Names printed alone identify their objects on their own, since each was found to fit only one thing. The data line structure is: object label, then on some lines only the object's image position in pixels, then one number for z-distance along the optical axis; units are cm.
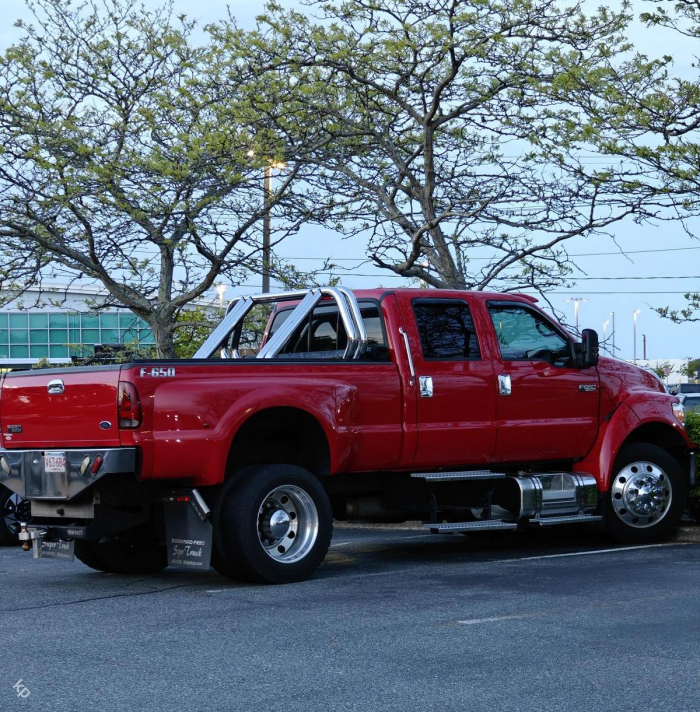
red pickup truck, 872
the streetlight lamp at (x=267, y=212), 1686
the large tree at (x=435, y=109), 1608
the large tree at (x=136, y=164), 1688
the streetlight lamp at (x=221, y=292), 2192
